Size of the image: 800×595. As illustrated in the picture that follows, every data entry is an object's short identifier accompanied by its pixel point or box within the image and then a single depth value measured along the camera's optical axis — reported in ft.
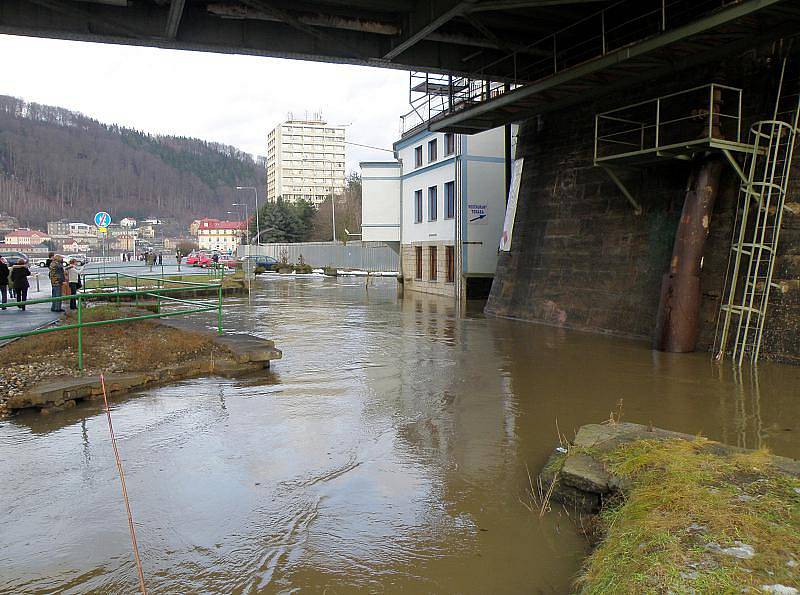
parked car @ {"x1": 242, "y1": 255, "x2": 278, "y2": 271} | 187.97
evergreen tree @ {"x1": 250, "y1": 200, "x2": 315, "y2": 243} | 300.20
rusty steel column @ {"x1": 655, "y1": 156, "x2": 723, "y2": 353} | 42.86
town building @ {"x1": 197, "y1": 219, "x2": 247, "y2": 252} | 535.60
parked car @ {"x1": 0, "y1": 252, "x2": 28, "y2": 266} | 140.43
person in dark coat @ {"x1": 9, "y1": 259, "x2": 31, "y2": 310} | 64.95
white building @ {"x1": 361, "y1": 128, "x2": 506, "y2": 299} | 90.27
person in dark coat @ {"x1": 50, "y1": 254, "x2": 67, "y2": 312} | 66.13
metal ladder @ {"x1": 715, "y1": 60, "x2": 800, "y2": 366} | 39.24
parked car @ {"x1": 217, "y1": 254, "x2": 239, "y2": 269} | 191.81
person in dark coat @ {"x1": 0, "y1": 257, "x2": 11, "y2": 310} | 67.36
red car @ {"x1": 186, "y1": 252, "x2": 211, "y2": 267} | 211.20
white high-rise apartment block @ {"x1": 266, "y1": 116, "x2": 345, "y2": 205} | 530.68
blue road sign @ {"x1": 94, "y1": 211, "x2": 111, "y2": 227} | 75.46
